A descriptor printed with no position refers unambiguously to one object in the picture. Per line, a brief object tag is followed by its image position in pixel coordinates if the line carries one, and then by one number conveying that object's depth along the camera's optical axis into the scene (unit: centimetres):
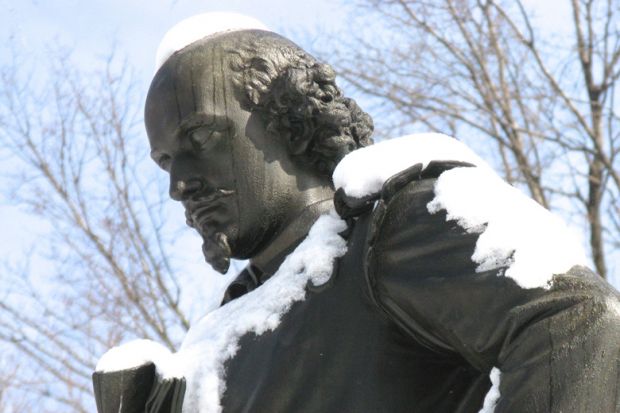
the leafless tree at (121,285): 1103
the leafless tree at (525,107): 1126
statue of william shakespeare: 215
